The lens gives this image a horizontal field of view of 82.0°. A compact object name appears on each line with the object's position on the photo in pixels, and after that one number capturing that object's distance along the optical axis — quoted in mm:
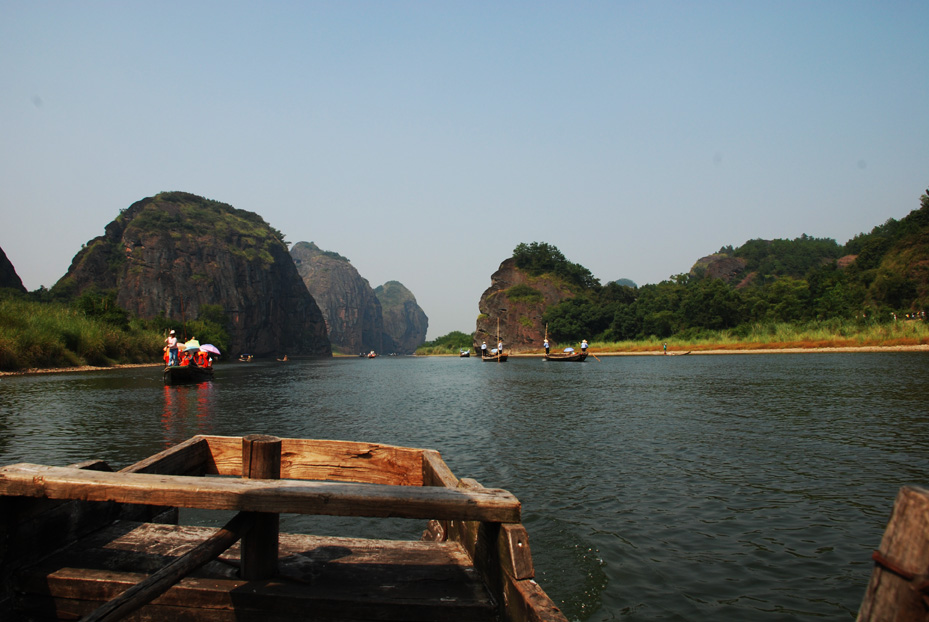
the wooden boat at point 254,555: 2975
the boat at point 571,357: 65250
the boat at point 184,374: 31078
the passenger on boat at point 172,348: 33719
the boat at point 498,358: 79350
